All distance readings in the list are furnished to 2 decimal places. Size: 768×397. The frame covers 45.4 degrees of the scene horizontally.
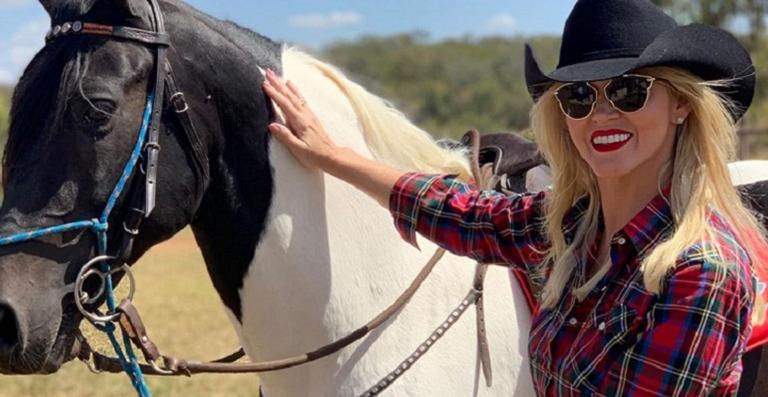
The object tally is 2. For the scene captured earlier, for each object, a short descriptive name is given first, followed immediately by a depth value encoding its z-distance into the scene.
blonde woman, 1.78
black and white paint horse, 2.08
